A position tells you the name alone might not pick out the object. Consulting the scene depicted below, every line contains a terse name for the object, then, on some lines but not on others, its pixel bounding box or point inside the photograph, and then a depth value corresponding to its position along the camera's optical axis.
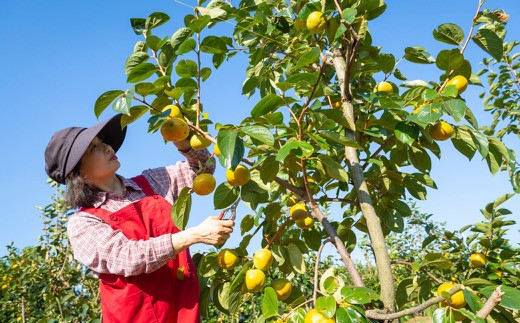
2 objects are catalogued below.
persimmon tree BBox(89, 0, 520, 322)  1.25
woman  1.64
